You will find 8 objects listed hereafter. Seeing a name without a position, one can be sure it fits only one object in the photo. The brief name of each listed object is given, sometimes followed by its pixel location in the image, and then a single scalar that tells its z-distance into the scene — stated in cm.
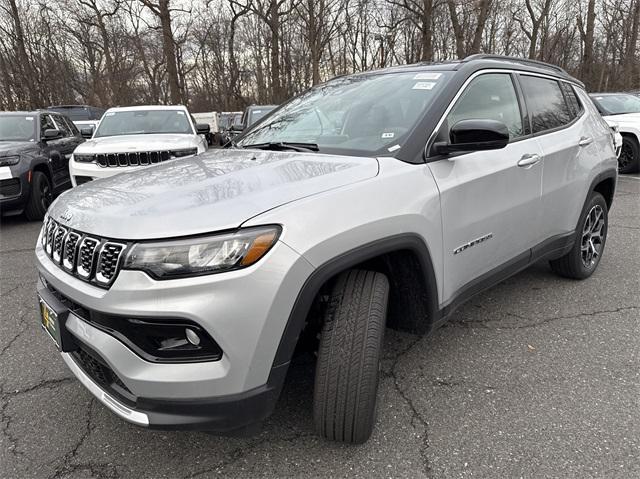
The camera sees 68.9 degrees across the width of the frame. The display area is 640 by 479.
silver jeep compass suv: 162
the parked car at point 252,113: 1134
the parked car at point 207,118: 2404
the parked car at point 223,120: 2178
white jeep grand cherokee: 617
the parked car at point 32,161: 643
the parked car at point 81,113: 1810
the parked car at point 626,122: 923
